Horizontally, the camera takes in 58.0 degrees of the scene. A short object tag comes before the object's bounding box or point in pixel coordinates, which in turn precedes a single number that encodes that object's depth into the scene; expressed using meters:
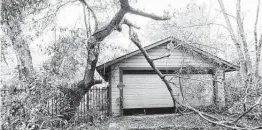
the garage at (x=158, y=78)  12.45
